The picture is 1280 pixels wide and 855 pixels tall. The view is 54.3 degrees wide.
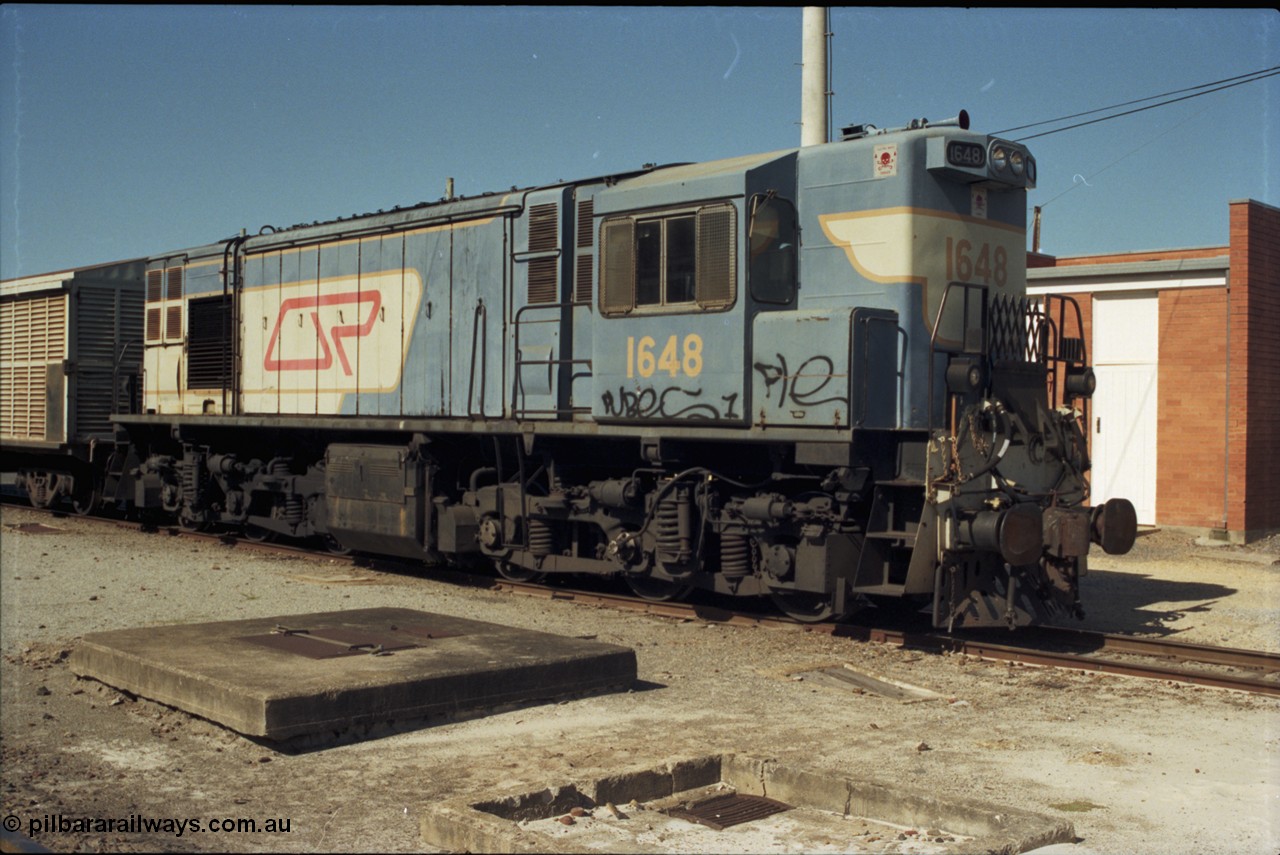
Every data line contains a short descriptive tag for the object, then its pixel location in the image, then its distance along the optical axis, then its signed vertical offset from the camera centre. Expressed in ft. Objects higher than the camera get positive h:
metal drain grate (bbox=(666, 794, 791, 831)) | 18.67 -5.85
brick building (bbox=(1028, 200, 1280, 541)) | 62.69 +3.08
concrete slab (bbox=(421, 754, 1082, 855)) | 16.87 -5.62
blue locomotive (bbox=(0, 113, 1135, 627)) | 32.40 +1.28
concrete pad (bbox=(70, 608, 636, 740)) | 22.24 -4.73
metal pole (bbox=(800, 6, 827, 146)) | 58.54 +16.70
